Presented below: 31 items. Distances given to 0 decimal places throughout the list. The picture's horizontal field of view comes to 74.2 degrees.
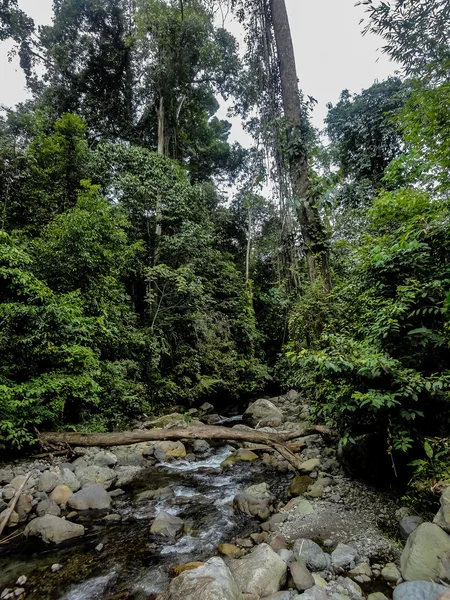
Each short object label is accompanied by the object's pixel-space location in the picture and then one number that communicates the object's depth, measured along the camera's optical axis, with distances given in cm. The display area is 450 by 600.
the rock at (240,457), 592
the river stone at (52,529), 340
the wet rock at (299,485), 414
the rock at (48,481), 431
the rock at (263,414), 878
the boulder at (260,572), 239
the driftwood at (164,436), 559
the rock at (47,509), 388
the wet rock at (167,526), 352
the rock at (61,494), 420
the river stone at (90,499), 416
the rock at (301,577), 241
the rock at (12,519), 364
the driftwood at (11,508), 351
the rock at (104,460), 558
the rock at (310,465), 464
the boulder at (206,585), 207
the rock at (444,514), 239
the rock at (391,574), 243
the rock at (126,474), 499
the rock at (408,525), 278
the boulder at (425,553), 223
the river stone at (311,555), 266
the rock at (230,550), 306
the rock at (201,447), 693
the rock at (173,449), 655
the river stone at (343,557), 266
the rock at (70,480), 449
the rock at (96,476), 484
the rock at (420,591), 199
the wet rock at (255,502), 380
